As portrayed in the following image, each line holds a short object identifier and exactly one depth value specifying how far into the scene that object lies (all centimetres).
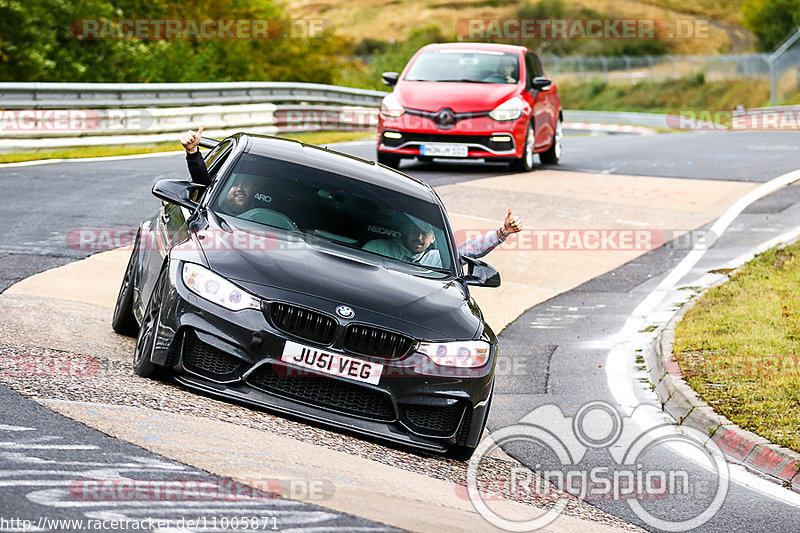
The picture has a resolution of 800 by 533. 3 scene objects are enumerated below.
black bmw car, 1279
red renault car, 3737
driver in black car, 1516
